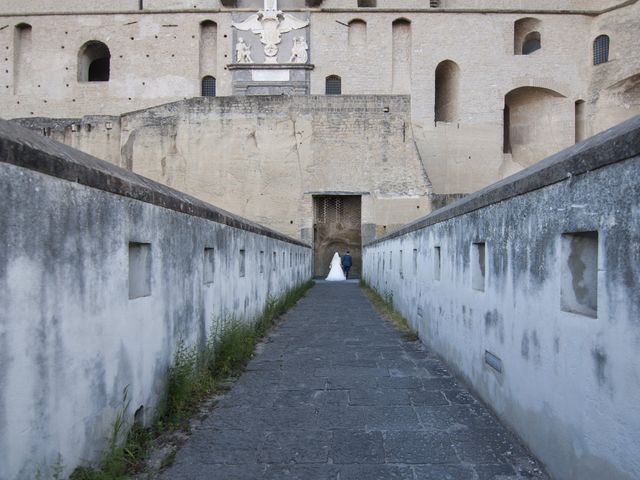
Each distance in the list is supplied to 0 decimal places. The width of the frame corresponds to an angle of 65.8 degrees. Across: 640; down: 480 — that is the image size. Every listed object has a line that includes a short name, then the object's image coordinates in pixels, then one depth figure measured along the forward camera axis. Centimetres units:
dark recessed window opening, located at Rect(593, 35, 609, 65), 2773
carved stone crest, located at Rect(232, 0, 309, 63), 2825
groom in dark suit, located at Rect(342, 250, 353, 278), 1992
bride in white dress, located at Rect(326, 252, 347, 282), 1950
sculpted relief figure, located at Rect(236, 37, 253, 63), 2827
